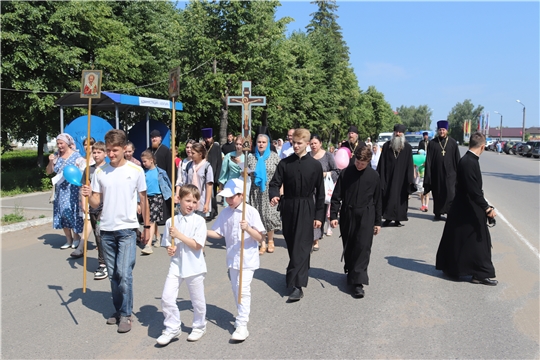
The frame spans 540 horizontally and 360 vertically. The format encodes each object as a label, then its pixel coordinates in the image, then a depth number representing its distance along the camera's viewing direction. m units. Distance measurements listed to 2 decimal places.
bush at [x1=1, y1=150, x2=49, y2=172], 27.11
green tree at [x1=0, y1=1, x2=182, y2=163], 16.23
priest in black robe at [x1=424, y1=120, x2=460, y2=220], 11.07
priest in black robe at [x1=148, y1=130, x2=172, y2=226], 9.15
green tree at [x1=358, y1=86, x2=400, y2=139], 86.76
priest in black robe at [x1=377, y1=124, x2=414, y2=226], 10.29
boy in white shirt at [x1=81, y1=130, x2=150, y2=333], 4.82
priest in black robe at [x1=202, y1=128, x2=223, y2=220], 11.50
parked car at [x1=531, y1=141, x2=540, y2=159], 48.72
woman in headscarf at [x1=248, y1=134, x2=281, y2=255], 7.96
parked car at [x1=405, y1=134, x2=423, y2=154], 29.00
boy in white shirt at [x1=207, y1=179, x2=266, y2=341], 4.59
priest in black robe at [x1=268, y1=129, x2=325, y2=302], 5.79
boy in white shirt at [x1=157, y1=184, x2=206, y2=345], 4.42
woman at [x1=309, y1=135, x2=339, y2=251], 8.48
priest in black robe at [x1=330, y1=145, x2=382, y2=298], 5.96
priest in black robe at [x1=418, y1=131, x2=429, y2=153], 15.82
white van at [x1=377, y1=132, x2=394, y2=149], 38.59
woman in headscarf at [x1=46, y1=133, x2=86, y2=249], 7.69
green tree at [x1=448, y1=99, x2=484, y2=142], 138.12
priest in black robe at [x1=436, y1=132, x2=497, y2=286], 6.33
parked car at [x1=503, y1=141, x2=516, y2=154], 61.07
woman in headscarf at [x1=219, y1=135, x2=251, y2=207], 8.86
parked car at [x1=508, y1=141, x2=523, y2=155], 55.50
